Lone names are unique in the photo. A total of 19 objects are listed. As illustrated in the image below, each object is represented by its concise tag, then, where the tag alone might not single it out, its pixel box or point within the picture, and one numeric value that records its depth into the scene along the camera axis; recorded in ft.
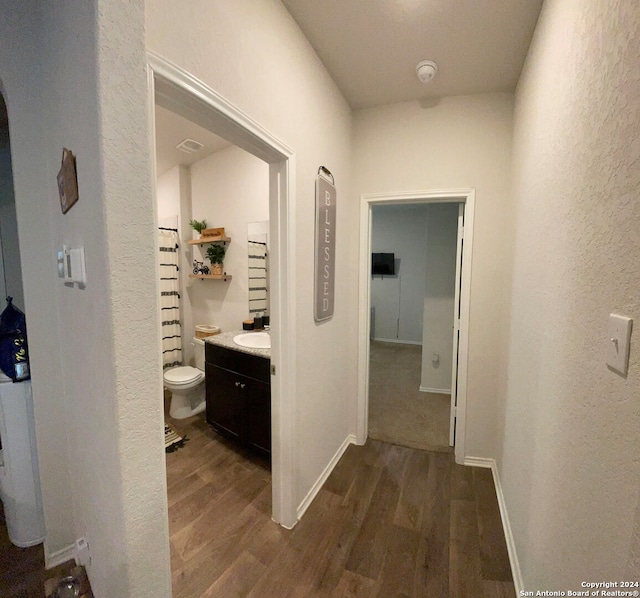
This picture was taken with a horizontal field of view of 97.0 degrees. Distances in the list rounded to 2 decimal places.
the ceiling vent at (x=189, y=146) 8.75
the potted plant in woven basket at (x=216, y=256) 9.72
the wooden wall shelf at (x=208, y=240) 9.54
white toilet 8.54
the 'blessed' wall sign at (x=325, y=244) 5.71
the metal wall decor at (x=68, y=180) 2.56
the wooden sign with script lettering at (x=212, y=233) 9.56
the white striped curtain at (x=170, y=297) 10.36
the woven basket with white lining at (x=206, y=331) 9.95
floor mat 7.47
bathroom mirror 8.89
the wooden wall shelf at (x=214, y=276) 9.60
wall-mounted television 18.70
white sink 7.16
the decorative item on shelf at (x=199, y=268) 10.28
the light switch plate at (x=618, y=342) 1.87
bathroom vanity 6.37
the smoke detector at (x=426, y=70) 5.59
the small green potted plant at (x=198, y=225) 10.14
